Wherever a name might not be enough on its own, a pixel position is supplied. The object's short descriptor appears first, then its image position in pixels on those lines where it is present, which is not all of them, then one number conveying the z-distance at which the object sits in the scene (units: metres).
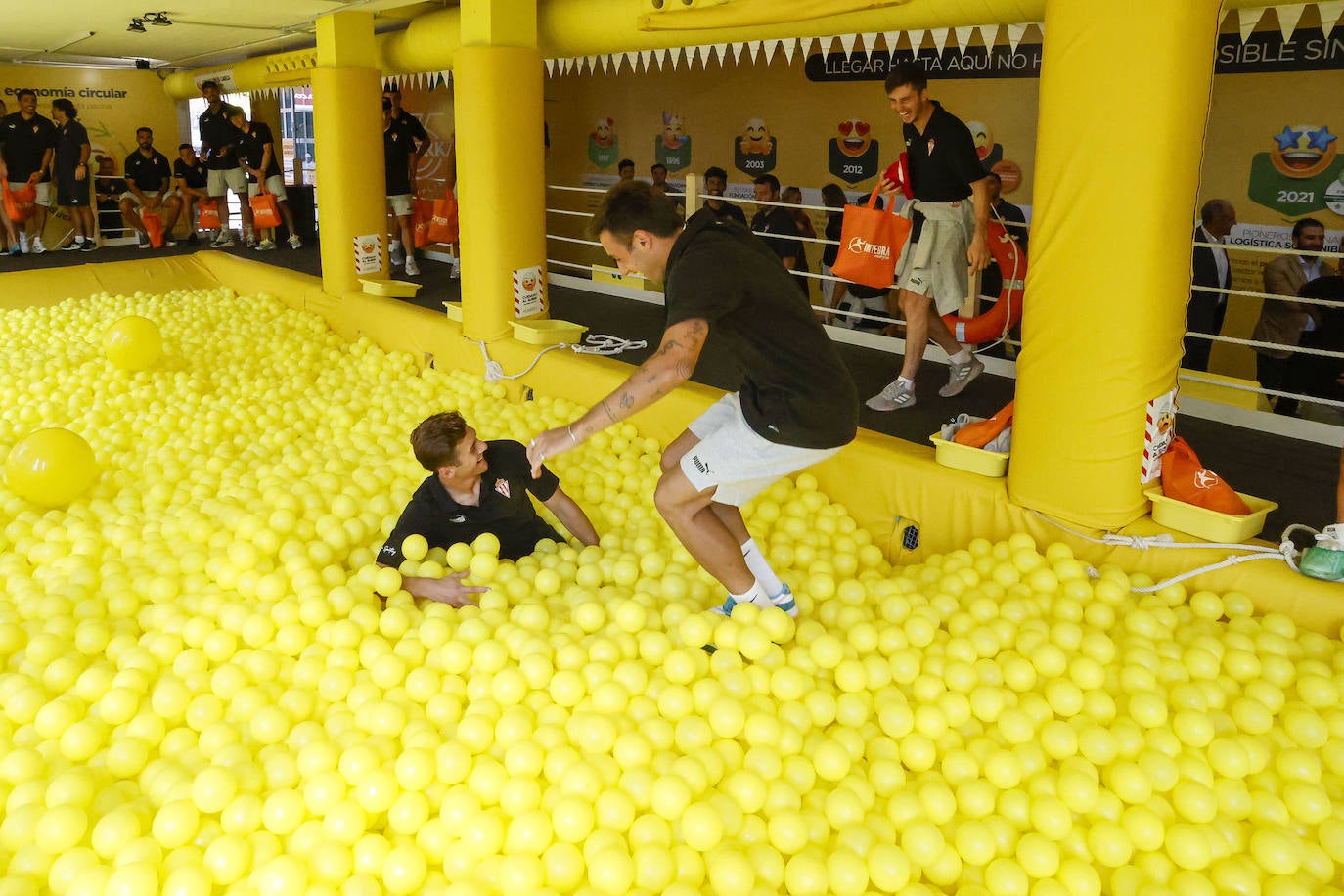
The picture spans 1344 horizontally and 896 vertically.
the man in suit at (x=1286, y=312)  5.62
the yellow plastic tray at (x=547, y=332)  5.61
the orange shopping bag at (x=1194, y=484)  3.13
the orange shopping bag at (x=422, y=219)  8.91
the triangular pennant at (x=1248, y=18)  3.53
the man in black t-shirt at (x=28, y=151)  10.28
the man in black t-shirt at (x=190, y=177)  11.45
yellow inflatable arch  2.92
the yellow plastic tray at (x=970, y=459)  3.63
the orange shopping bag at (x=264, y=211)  9.66
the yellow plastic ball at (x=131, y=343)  5.62
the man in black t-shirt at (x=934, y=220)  4.18
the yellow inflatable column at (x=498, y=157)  5.55
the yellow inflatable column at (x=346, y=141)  6.98
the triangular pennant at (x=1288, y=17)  3.46
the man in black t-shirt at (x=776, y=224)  7.48
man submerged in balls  3.17
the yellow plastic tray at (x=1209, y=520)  3.05
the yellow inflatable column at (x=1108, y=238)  2.90
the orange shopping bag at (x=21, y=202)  10.18
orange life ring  4.89
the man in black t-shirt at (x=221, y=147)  10.30
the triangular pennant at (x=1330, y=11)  3.45
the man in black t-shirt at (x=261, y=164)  10.32
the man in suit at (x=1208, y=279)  5.95
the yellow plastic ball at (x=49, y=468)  3.90
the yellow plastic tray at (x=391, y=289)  7.06
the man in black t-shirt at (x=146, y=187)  11.52
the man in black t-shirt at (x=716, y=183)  7.64
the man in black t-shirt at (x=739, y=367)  2.67
